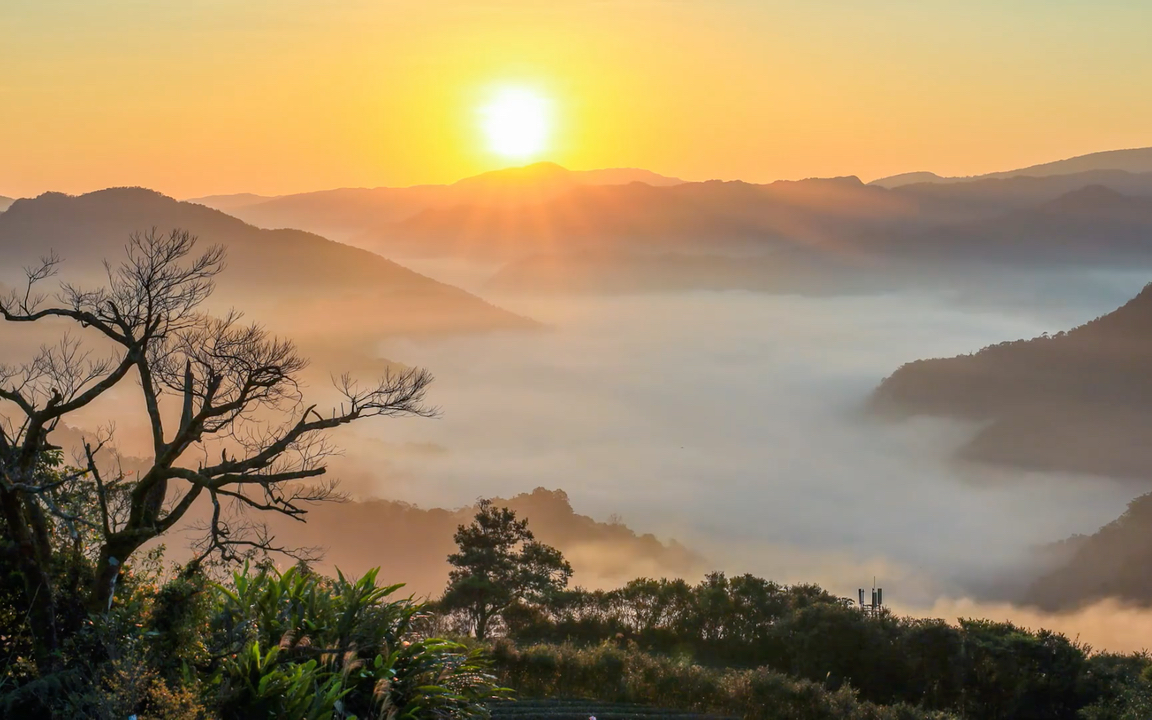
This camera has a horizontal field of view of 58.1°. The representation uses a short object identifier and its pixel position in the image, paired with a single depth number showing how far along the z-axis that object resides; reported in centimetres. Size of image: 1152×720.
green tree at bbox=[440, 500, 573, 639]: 4856
